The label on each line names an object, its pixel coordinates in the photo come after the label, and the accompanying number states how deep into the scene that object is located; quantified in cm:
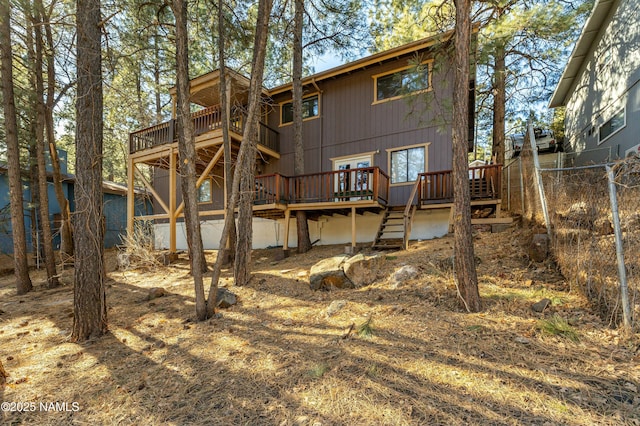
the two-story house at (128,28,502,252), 855
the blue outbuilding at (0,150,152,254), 1275
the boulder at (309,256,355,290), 538
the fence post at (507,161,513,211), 922
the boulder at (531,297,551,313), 358
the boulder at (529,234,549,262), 495
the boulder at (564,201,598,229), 357
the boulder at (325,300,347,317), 426
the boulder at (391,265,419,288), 509
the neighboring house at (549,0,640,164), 784
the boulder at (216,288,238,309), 502
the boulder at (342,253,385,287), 540
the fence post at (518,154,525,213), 732
